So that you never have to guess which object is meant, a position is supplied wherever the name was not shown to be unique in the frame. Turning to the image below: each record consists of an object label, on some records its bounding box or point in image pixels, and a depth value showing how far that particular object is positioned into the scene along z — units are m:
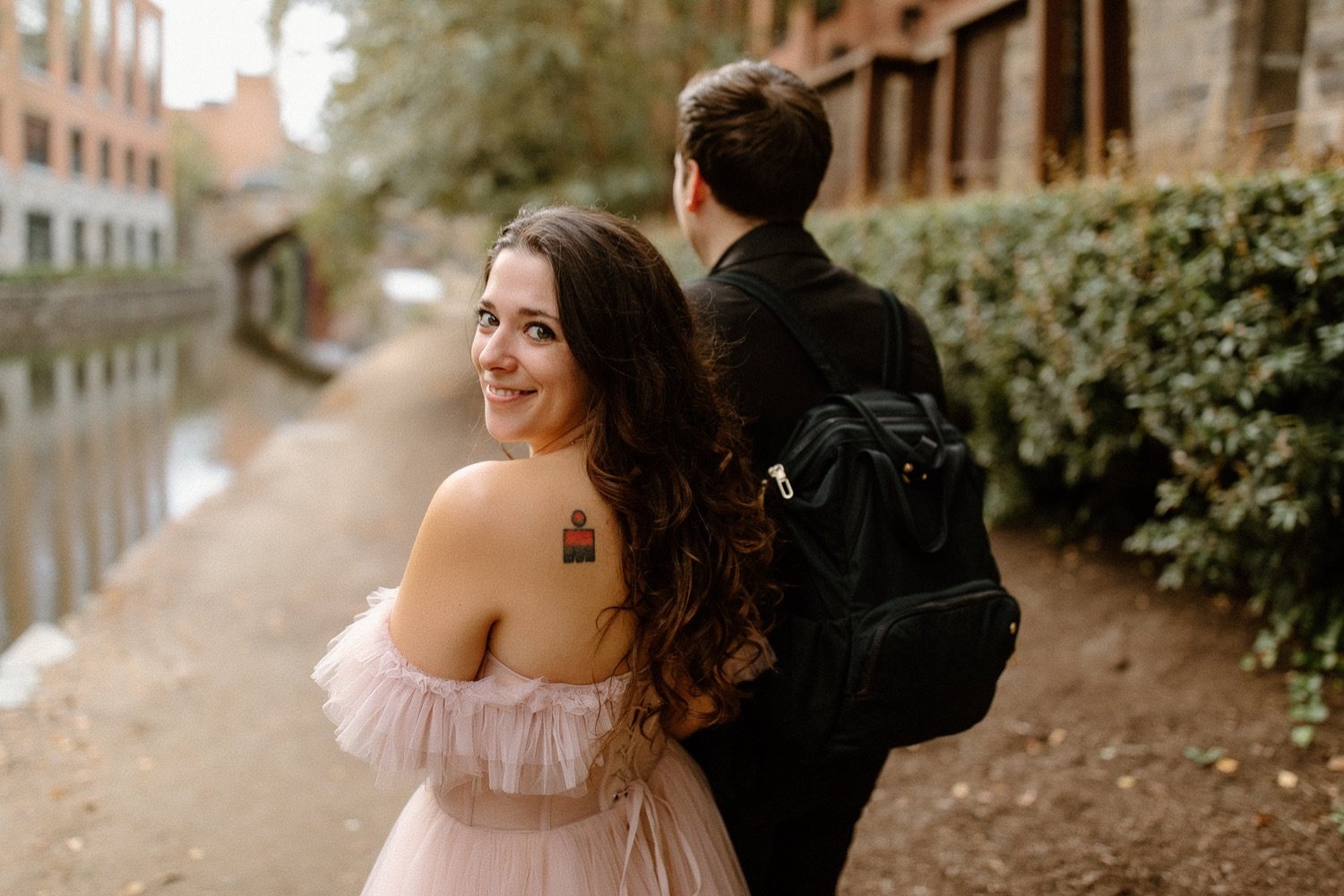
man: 1.81
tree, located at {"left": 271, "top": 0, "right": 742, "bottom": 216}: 11.12
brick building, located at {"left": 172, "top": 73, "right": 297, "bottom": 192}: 44.03
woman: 1.42
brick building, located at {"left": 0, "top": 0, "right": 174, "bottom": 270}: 22.44
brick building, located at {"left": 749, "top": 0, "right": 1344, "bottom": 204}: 5.65
